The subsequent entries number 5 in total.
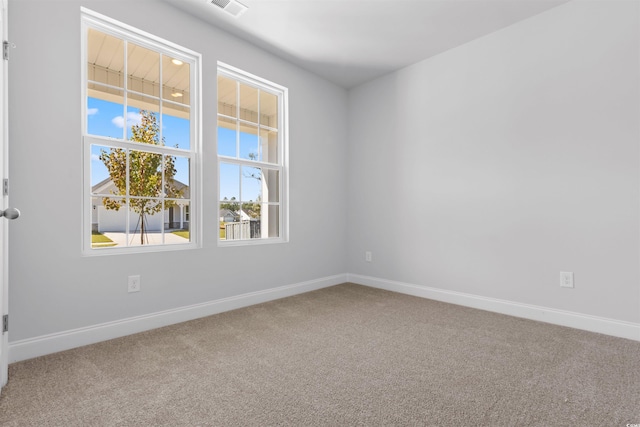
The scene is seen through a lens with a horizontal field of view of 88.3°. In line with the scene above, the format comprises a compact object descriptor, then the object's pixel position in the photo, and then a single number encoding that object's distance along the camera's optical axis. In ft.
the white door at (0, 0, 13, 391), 5.53
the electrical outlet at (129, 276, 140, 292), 8.30
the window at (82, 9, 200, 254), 8.12
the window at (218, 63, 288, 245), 10.85
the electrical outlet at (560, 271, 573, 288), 8.98
